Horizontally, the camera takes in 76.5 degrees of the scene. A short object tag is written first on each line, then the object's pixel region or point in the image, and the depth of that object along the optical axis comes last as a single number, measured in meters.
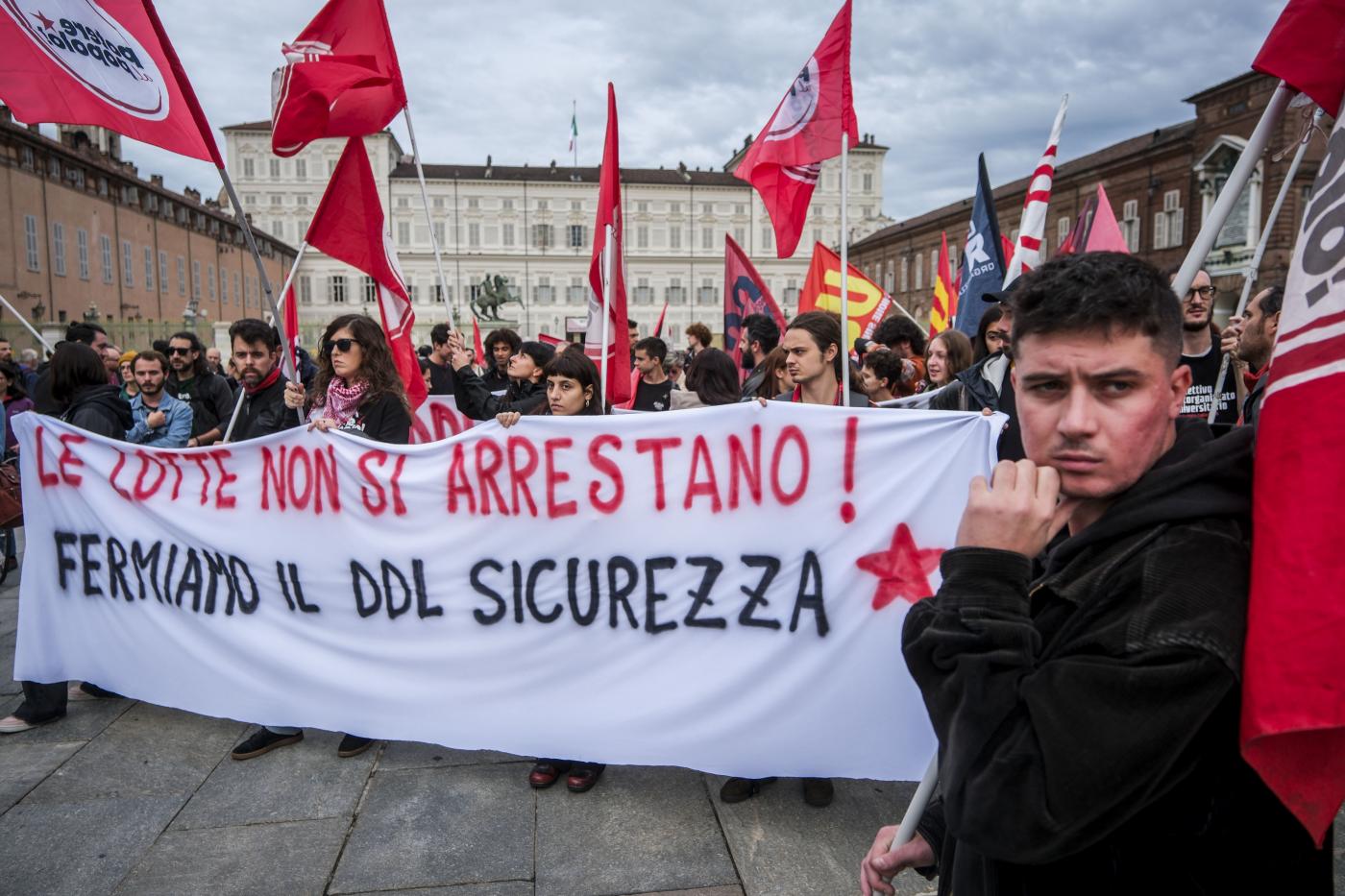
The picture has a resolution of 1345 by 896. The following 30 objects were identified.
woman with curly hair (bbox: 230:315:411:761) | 3.91
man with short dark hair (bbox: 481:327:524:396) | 7.98
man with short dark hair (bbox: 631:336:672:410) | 7.08
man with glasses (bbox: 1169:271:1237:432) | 4.37
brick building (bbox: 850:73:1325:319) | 25.48
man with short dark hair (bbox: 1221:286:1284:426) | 3.68
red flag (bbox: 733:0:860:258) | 4.18
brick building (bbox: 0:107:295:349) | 27.03
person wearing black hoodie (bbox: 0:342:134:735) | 3.80
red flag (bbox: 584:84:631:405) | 4.54
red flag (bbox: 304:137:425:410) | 4.52
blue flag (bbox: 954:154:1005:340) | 6.58
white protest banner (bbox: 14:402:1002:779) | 2.87
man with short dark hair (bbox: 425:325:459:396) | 7.47
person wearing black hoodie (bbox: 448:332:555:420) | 5.96
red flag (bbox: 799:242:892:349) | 8.55
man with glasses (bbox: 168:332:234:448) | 5.45
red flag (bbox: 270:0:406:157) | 4.26
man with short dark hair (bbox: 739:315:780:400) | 6.62
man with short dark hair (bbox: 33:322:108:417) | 4.99
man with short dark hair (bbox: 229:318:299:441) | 4.40
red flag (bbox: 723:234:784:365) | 8.52
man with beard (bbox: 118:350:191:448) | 4.85
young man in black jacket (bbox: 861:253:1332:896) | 0.98
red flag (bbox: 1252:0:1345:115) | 1.32
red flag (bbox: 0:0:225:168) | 3.40
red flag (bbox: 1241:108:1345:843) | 0.98
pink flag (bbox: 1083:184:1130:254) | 5.25
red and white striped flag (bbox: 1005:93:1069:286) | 4.16
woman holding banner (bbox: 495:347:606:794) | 3.93
